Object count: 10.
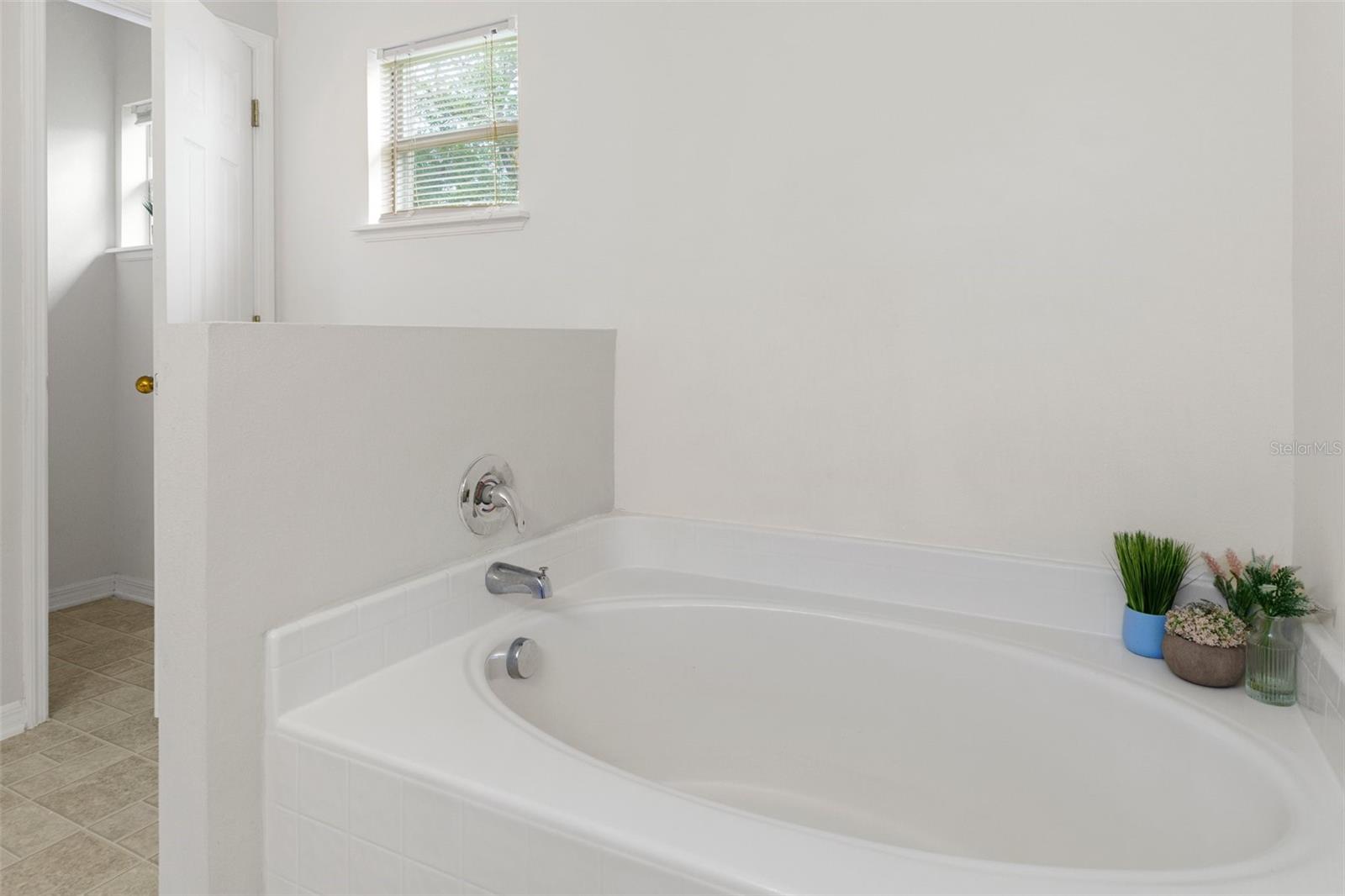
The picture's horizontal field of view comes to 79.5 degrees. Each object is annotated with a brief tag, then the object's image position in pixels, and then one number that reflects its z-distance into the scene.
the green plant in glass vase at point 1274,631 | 1.34
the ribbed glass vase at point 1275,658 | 1.37
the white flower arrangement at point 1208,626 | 1.44
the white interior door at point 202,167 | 2.32
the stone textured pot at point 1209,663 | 1.44
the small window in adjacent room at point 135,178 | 3.61
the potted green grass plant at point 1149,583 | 1.59
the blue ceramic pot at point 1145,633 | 1.59
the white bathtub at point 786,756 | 0.97
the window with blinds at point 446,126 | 2.52
